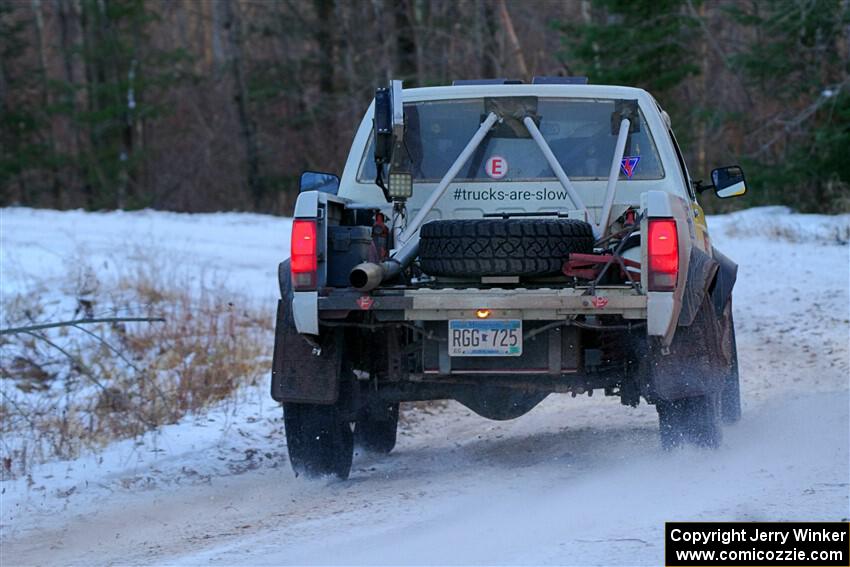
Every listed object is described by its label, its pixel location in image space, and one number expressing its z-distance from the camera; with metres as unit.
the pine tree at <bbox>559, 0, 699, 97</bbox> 48.41
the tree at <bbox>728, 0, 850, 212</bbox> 40.53
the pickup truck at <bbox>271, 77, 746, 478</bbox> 12.02
